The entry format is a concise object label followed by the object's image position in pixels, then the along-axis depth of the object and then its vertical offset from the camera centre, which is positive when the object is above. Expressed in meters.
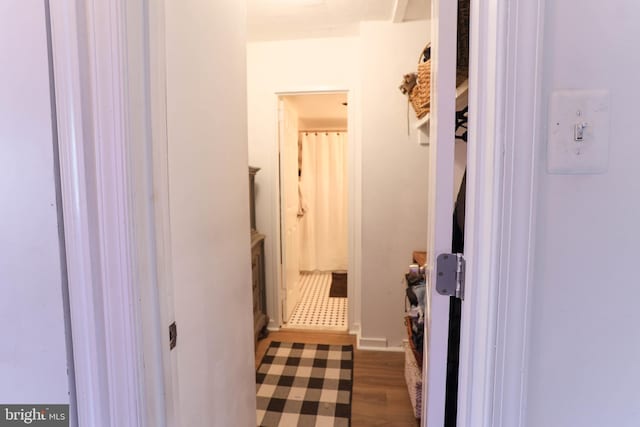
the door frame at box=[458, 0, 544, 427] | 0.54 -0.03
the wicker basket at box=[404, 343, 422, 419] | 1.82 -1.15
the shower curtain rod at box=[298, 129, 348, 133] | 4.53 +0.65
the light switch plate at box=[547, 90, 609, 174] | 0.55 +0.08
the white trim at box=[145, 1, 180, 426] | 0.68 -0.01
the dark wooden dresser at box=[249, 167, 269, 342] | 2.65 -0.79
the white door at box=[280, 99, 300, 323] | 2.96 -0.27
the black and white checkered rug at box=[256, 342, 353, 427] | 1.88 -1.34
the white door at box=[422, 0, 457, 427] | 0.73 -0.01
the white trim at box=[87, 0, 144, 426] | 0.58 -0.05
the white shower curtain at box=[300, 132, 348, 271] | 4.50 -0.31
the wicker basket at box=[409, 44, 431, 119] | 1.79 +0.50
